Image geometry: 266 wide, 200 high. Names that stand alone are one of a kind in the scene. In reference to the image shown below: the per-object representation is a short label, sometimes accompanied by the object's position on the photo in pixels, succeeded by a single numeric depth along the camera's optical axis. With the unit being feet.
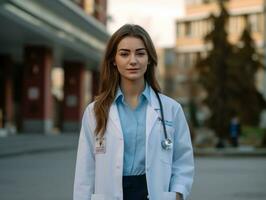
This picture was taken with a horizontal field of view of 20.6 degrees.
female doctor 12.62
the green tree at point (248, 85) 179.69
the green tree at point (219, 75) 127.75
